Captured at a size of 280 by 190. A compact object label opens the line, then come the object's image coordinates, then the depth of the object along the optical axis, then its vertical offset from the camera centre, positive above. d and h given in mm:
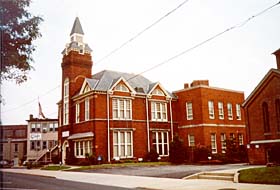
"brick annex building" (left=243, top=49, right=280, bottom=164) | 15047 +1170
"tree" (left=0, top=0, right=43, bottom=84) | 6758 +2260
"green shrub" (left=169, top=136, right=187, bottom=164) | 23031 -486
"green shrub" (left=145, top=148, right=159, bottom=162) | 25031 -846
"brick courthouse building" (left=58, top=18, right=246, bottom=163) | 24062 +2320
